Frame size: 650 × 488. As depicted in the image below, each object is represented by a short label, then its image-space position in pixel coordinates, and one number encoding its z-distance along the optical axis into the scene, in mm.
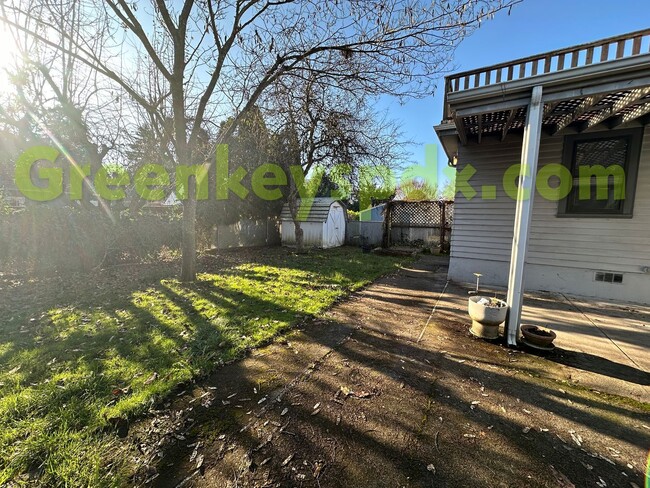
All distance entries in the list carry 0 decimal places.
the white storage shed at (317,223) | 12867
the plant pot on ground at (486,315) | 3328
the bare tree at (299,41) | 4426
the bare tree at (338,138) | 8492
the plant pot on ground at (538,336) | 3148
